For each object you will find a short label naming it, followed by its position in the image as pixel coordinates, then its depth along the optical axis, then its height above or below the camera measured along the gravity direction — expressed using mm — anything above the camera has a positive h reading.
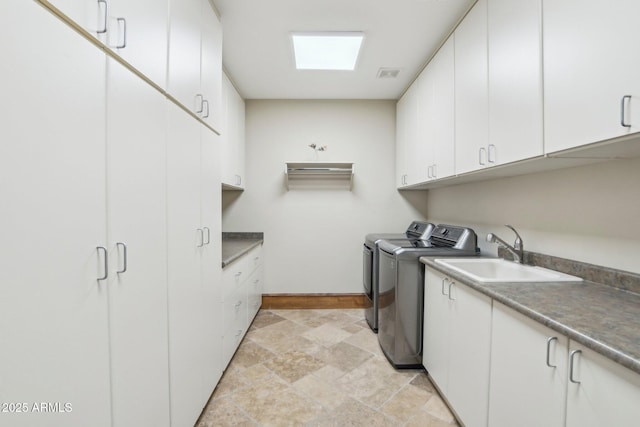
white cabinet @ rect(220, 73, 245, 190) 2514 +789
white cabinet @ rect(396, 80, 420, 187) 2723 +842
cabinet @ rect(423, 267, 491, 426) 1272 -759
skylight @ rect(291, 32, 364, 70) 2078 +1411
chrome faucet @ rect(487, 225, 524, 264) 1706 -227
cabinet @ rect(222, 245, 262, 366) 1975 -782
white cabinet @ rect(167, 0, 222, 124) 1244 +860
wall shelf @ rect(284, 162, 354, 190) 3262 +457
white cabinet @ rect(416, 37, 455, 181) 1996 +815
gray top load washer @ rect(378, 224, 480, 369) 2016 -656
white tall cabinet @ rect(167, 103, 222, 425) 1236 -277
